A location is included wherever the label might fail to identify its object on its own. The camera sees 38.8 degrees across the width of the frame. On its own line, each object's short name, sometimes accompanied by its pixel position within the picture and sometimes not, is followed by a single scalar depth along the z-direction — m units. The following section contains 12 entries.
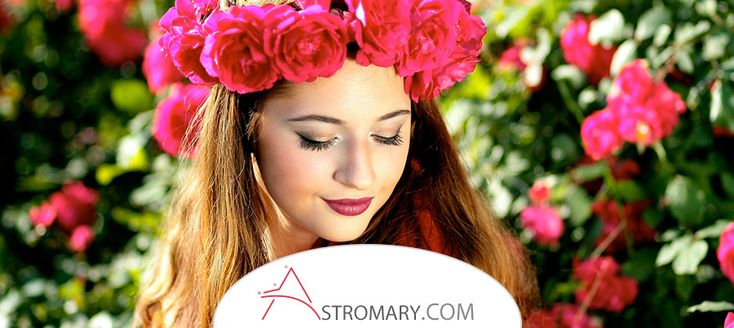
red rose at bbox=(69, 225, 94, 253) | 2.66
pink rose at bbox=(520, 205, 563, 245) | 2.18
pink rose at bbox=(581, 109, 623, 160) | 1.99
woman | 1.36
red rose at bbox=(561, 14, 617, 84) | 2.22
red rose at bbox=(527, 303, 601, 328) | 2.04
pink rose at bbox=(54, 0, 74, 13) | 3.33
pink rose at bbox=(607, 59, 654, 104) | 1.97
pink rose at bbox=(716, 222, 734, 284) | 1.73
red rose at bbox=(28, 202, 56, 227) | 2.72
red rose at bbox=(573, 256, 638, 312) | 2.05
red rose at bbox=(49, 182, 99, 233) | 2.71
